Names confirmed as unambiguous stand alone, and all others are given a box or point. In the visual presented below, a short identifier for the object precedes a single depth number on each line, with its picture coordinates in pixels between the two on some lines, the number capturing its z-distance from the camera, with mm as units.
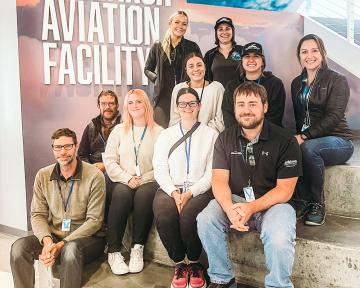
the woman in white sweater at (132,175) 2865
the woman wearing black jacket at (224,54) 3465
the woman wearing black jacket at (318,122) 2721
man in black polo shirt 2375
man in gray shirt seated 2711
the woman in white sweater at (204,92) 3248
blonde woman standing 3598
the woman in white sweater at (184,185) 2574
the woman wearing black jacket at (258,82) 3049
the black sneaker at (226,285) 2396
